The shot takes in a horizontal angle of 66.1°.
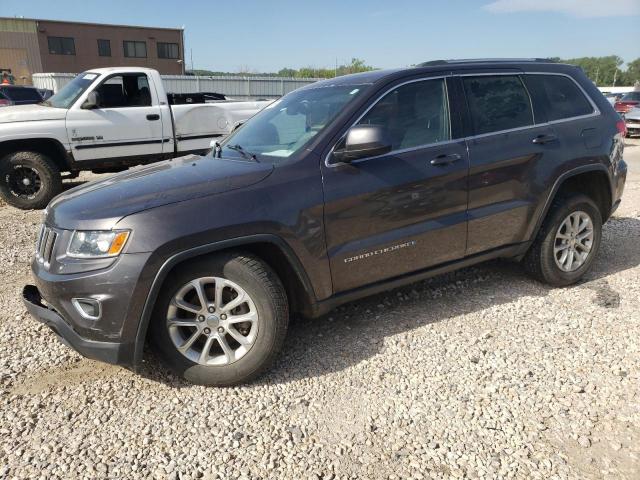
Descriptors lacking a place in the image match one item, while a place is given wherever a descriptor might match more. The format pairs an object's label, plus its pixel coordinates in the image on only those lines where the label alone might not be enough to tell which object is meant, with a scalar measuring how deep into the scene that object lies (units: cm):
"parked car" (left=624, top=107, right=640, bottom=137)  1682
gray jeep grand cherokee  264
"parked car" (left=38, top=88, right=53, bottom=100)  1700
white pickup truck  716
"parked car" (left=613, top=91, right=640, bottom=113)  1802
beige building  4338
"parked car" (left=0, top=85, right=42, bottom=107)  1479
